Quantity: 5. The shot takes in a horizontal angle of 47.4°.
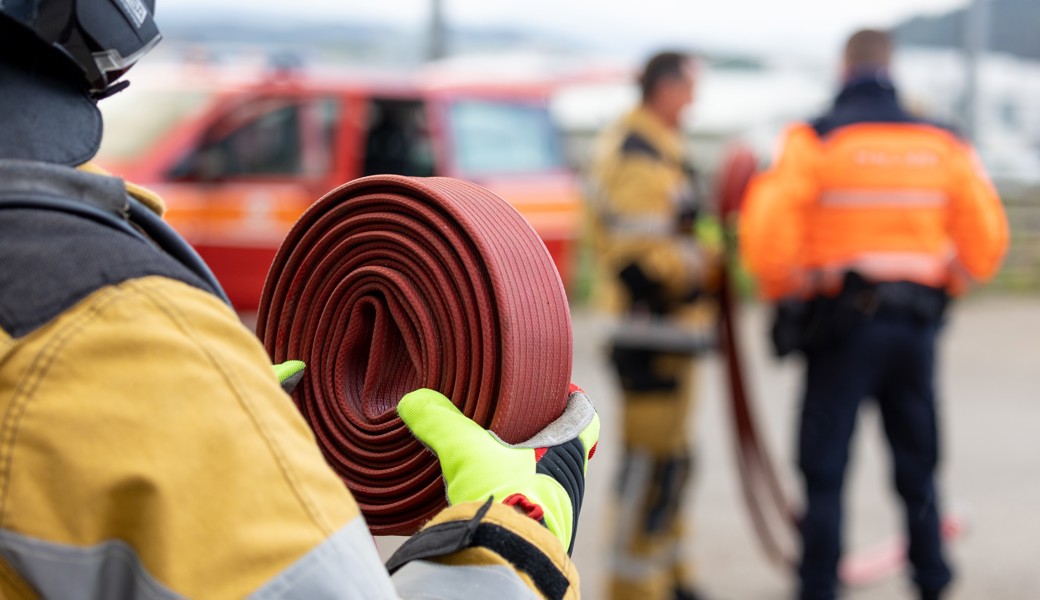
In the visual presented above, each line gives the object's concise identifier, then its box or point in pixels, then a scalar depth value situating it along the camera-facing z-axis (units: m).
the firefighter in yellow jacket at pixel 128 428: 0.90
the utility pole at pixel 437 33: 10.79
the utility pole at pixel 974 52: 11.06
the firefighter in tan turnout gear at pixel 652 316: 4.43
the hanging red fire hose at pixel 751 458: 4.82
